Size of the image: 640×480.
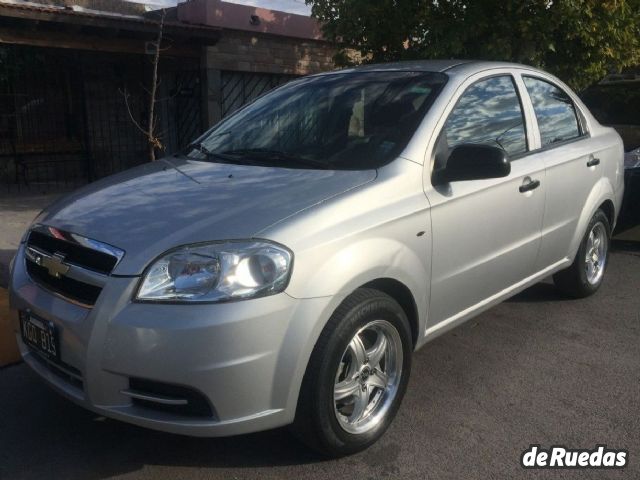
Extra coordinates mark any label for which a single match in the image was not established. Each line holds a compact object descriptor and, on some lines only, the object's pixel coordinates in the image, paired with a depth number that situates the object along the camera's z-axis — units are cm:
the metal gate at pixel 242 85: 1162
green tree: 762
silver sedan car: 244
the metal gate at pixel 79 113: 1077
